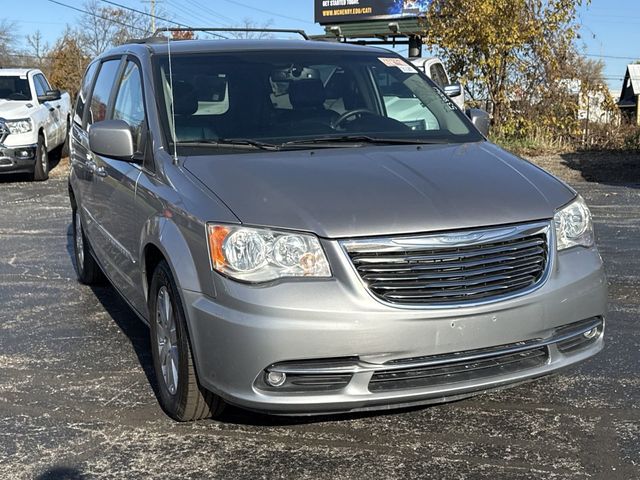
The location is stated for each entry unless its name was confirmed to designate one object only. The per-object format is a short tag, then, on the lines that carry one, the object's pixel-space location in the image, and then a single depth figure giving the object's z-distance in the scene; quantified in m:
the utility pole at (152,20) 52.28
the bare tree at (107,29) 46.75
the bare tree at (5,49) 52.91
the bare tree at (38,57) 48.44
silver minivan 3.19
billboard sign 33.62
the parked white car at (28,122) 13.10
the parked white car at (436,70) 15.26
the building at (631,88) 50.56
